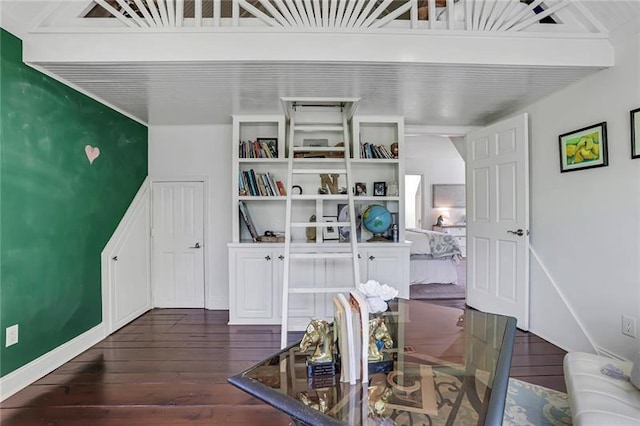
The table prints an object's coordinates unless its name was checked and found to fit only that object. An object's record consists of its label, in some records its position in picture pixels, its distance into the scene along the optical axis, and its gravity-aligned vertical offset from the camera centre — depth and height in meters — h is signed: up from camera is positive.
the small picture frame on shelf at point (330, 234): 3.64 -0.21
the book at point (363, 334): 1.21 -0.43
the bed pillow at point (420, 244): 4.86 -0.44
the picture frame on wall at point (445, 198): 8.27 +0.39
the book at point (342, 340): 1.21 -0.46
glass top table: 1.04 -0.62
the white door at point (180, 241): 4.03 -0.31
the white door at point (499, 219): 3.17 -0.05
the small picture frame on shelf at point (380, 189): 3.81 +0.29
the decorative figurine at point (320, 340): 1.28 -0.49
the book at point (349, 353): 1.20 -0.50
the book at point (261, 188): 3.62 +0.29
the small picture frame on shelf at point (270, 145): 3.60 +0.75
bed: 4.88 -0.67
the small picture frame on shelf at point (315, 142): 3.80 +0.82
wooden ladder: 2.76 +0.52
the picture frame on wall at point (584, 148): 2.43 +0.50
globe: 3.48 -0.05
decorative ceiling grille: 2.26 +1.37
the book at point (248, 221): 3.60 -0.06
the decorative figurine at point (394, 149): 3.66 +0.71
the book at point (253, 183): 3.60 +0.34
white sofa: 1.31 -0.79
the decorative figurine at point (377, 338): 1.32 -0.50
